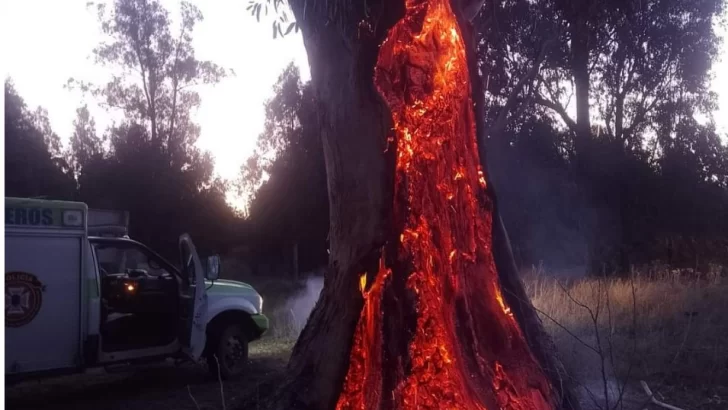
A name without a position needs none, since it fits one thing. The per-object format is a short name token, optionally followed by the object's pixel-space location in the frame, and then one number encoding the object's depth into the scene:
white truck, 8.01
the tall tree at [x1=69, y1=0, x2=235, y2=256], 25.61
